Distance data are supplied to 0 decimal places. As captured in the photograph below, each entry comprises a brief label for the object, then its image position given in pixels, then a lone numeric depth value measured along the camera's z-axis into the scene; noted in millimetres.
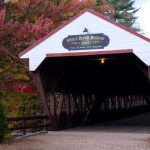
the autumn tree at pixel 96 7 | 27089
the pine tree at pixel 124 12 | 60875
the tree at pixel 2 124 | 14273
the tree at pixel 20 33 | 16547
